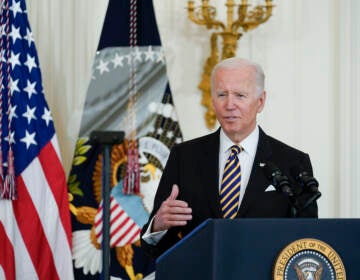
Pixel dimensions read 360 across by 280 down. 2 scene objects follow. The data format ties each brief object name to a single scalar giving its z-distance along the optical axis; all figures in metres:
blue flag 8.69
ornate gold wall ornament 9.06
